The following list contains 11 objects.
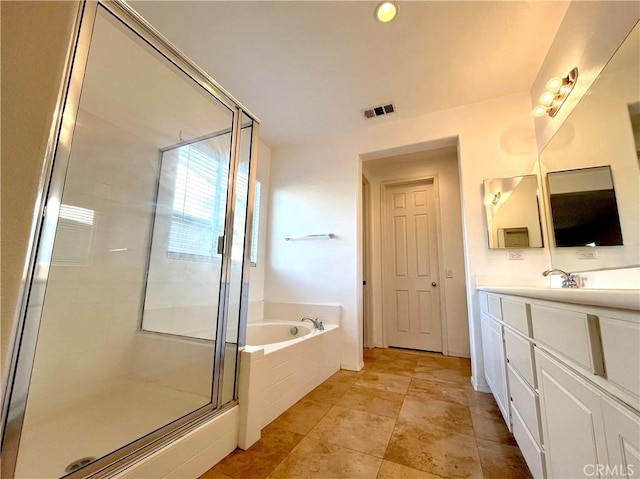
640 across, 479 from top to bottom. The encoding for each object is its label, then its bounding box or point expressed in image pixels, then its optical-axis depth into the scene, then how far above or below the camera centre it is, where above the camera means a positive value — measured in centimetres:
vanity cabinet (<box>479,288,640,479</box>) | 49 -27
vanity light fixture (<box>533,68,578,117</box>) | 164 +128
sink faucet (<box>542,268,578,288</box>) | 161 +2
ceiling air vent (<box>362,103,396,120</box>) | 251 +166
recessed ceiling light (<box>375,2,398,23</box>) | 157 +166
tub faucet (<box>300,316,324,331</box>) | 247 -45
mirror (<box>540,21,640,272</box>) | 115 +67
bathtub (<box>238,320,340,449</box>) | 142 -64
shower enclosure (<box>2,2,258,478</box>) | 112 +12
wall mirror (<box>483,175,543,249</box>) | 212 +58
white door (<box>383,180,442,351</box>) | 338 +13
